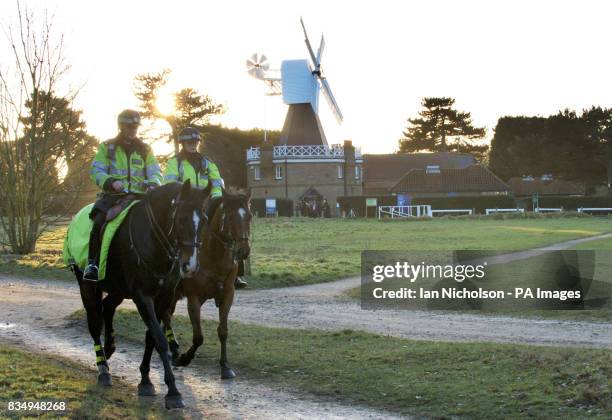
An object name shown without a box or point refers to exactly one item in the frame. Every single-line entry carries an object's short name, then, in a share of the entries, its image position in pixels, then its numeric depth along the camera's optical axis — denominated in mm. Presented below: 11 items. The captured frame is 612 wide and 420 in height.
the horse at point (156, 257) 8922
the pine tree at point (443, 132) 130375
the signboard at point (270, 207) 77938
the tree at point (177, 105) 82000
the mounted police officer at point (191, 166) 11484
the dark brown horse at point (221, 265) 10586
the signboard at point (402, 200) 77562
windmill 86188
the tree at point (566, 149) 106938
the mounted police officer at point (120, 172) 10094
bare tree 30578
